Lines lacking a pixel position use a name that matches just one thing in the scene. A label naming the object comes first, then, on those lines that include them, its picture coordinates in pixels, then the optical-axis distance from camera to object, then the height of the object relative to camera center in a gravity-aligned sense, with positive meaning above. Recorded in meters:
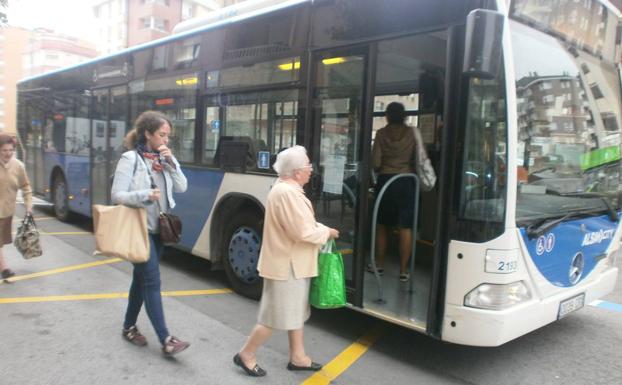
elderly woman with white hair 3.09 -0.64
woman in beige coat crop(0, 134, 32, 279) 5.41 -0.59
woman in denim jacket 3.42 -0.31
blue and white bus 3.25 +0.18
